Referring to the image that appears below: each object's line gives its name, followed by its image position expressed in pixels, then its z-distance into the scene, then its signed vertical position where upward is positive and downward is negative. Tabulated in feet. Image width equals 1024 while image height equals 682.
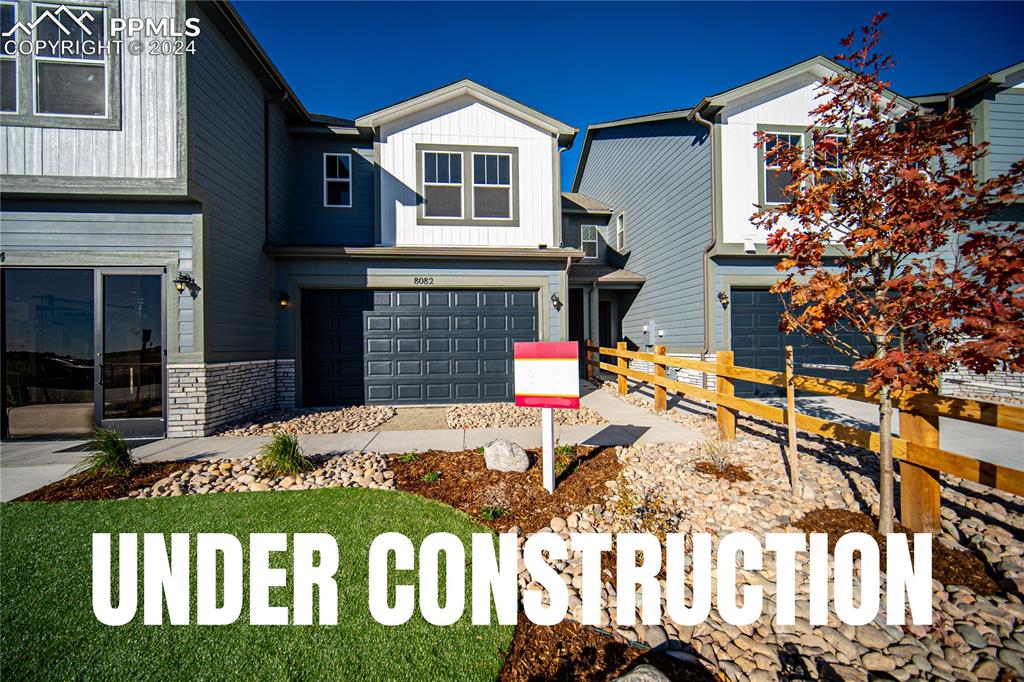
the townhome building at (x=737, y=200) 29.86 +10.97
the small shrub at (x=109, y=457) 14.94 -4.20
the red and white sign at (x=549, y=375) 12.73 -1.05
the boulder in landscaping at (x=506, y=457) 14.71 -4.25
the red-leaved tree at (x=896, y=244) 8.45 +2.37
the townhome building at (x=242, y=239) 20.27 +6.39
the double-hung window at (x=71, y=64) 20.02 +14.21
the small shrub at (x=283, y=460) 14.93 -4.33
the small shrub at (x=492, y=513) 11.37 -4.91
